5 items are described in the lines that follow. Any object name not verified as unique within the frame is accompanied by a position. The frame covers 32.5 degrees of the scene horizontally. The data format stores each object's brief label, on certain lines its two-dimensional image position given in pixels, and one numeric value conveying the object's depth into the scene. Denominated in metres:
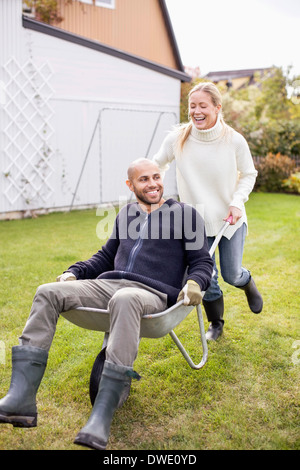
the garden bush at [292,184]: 10.86
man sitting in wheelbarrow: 2.05
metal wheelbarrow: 2.17
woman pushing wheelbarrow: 2.91
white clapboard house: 7.66
